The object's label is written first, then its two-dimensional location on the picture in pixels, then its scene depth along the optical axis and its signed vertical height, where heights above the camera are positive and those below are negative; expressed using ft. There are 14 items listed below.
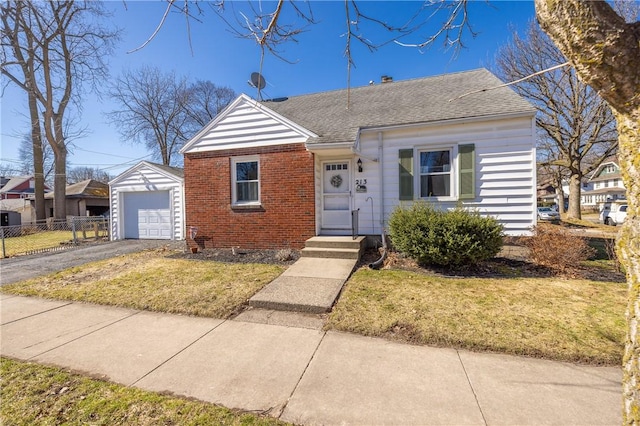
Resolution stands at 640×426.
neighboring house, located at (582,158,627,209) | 144.56 +8.03
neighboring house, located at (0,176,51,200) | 116.06 +10.21
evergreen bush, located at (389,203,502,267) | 18.22 -2.17
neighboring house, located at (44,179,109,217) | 77.25 +3.40
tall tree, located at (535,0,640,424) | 4.62 +2.09
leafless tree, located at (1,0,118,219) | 52.70 +31.25
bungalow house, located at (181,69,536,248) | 23.98 +4.02
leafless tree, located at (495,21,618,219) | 53.52 +20.02
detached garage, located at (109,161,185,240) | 39.29 +0.98
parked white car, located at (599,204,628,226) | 62.16 -2.60
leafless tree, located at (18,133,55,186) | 103.80 +20.31
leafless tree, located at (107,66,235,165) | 89.81 +32.71
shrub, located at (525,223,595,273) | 18.81 -3.20
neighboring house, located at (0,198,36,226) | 64.41 +1.00
